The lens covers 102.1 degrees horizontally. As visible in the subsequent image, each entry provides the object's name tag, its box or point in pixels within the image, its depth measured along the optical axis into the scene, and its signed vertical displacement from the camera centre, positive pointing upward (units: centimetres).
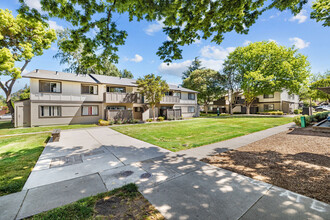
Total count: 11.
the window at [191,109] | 3000 +12
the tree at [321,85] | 2798 +509
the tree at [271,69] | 2591 +807
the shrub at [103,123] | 1662 -156
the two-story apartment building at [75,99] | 1560 +155
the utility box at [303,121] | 1158 -111
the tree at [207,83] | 3534 +711
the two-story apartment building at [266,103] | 3488 +165
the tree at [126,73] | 4628 +1293
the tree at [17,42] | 1461 +892
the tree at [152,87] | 1897 +334
